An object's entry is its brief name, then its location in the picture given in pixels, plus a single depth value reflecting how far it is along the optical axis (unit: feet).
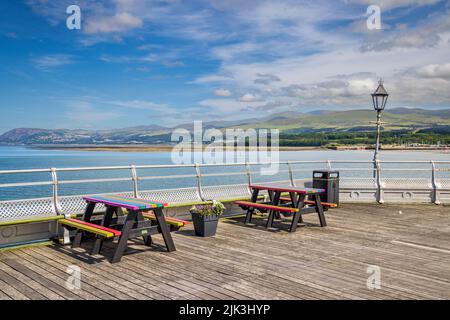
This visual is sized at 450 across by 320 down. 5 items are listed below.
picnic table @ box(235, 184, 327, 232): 29.89
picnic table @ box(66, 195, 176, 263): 21.74
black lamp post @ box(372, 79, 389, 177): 45.77
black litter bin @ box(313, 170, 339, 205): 40.91
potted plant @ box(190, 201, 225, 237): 27.91
